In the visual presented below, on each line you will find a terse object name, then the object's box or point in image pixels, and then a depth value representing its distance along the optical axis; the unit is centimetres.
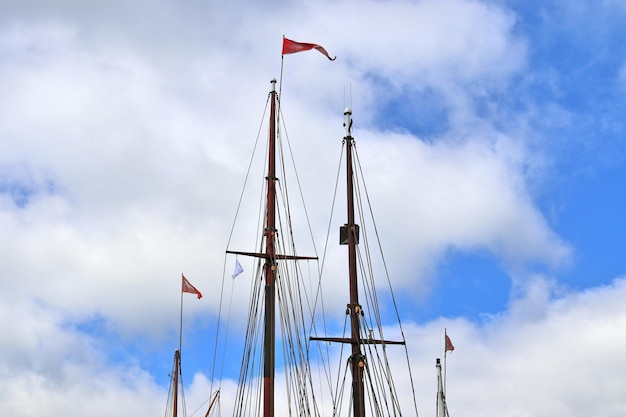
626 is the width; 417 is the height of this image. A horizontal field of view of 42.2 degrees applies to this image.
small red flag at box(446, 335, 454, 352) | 6975
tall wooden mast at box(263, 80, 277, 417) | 5322
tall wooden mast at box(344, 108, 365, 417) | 5812
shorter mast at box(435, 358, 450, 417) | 6735
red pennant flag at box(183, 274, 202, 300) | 7394
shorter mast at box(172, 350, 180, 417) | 8710
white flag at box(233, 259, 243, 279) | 6103
